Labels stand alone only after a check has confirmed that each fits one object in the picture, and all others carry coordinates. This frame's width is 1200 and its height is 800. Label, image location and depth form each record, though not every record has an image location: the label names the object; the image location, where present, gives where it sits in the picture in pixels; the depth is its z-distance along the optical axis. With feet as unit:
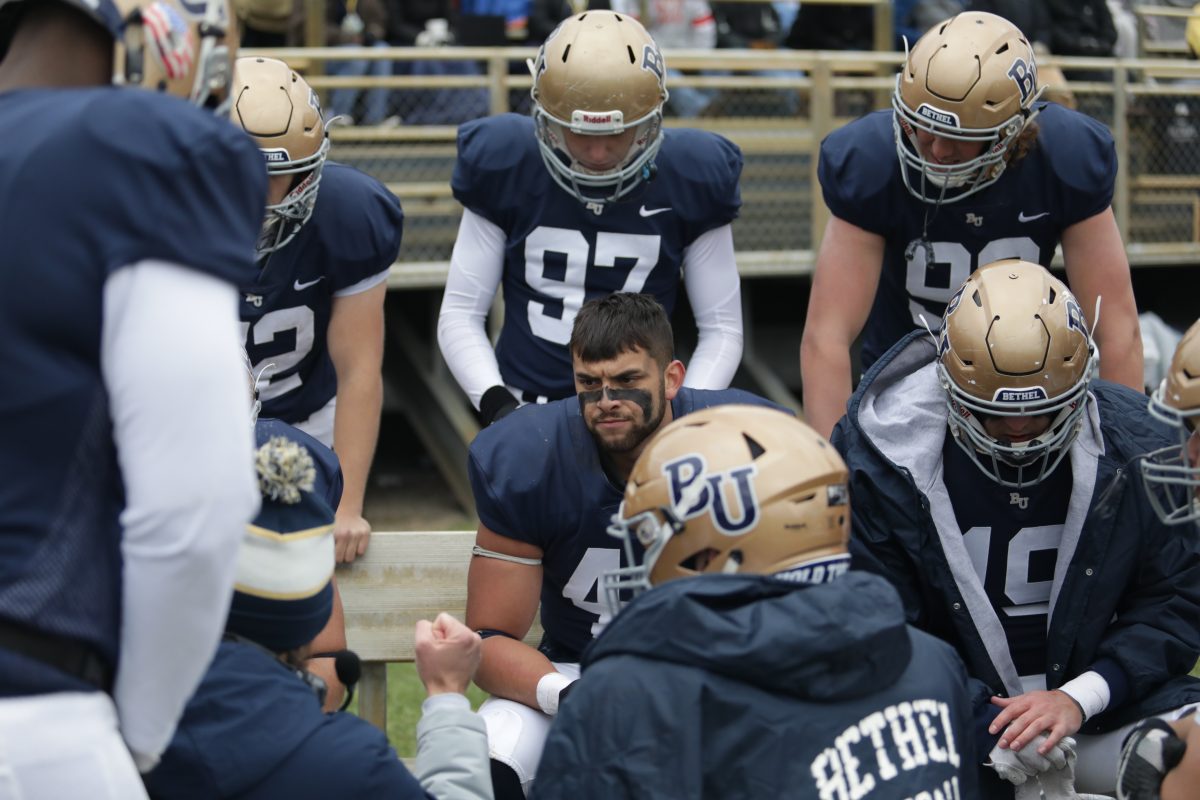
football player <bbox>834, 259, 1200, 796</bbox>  20.75
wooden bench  24.73
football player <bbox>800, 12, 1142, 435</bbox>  25.09
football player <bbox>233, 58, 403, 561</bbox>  25.49
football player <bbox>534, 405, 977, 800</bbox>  13.56
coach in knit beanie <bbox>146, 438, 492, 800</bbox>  13.60
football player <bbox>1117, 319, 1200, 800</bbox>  16.07
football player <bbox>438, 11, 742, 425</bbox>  26.27
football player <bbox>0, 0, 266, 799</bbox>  11.26
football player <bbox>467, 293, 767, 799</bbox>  21.61
